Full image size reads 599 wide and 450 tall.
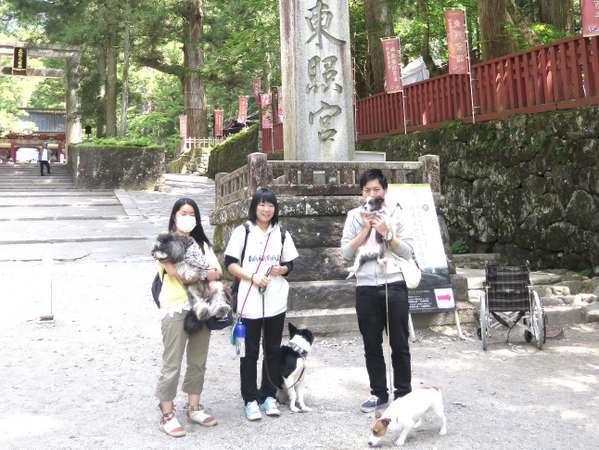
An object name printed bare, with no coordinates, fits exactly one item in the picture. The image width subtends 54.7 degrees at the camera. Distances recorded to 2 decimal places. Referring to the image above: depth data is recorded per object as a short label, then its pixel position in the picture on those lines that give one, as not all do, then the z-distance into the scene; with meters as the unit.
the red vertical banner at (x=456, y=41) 10.81
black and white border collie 3.94
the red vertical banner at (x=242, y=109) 27.00
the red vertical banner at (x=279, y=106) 22.16
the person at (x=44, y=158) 21.57
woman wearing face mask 3.60
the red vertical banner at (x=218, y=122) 29.89
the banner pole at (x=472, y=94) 10.62
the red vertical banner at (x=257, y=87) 22.97
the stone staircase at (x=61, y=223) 11.04
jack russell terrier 3.32
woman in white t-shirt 3.82
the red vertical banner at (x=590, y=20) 7.96
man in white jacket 3.66
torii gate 22.95
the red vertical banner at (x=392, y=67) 13.27
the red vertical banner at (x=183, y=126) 28.61
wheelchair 5.59
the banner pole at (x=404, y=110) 13.01
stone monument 7.29
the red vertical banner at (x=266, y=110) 22.41
